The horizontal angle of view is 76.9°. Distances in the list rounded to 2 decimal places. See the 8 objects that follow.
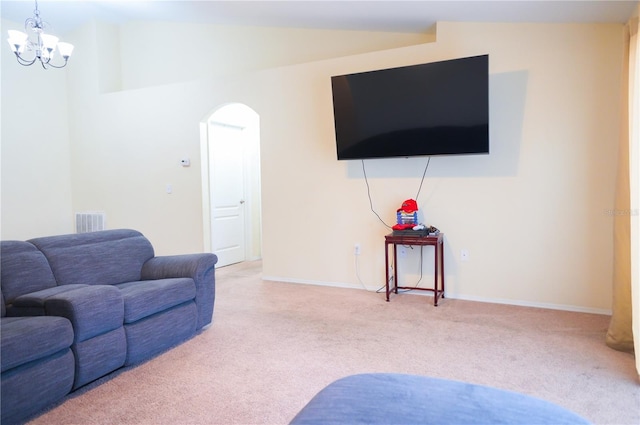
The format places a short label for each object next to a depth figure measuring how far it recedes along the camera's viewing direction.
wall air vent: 5.98
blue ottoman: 1.12
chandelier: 3.62
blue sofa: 1.89
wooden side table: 3.67
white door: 5.53
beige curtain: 2.43
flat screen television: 3.49
